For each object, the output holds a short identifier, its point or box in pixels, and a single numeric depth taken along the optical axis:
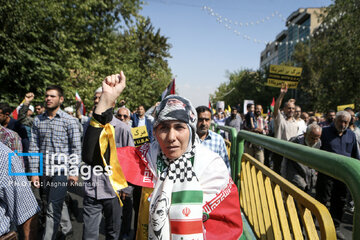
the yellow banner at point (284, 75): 6.24
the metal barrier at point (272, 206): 1.32
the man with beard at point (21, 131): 5.58
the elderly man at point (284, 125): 5.41
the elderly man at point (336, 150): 4.34
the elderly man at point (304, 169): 4.11
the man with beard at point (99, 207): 3.16
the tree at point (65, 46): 7.86
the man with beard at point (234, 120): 9.22
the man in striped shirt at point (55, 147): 3.55
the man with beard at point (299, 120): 7.21
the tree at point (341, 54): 14.50
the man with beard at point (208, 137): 3.36
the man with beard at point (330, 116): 8.17
